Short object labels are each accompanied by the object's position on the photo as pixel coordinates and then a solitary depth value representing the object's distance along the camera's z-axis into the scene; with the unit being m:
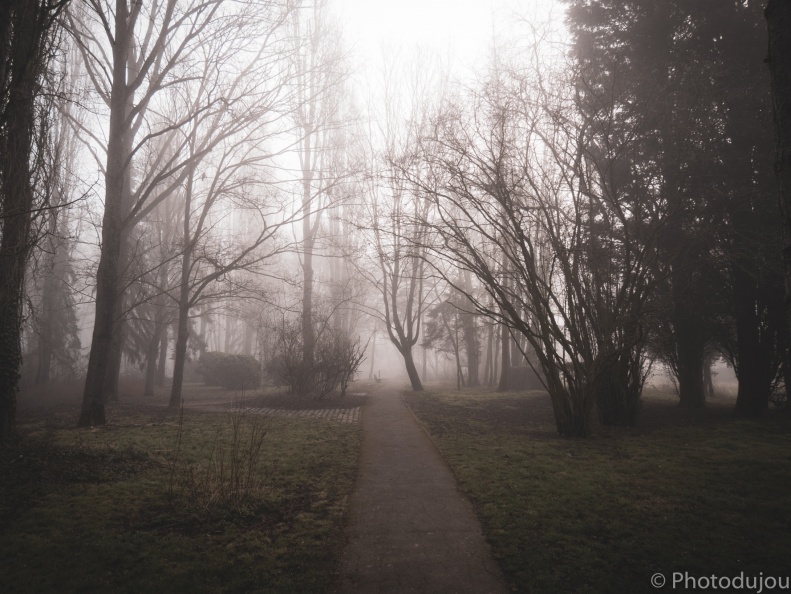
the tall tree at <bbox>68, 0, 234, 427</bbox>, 7.66
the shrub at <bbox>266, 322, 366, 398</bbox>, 12.64
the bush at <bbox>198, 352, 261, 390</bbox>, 18.36
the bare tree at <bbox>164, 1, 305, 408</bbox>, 9.41
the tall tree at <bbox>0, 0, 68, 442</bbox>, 4.05
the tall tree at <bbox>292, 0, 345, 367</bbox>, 12.39
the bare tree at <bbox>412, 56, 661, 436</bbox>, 6.93
